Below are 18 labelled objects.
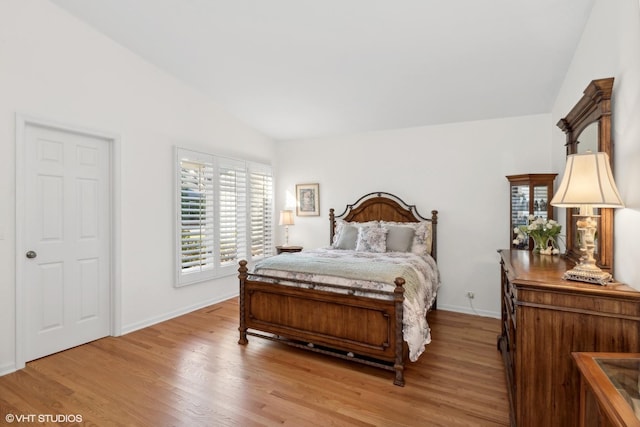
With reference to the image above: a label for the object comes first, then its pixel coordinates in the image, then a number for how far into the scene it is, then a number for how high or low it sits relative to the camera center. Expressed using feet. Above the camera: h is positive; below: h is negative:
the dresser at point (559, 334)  5.03 -2.06
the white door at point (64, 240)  9.75 -0.93
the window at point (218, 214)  14.07 -0.17
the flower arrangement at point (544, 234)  9.04 -0.69
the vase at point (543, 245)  9.17 -1.02
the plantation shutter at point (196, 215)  13.99 -0.16
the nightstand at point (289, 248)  17.52 -2.09
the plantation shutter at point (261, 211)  17.72 +0.00
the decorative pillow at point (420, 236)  13.92 -1.14
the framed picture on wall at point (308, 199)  18.21 +0.67
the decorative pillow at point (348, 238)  14.78 -1.29
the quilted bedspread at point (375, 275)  8.80 -2.00
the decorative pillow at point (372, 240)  13.89 -1.29
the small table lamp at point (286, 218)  18.29 -0.41
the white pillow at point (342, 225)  15.34 -0.69
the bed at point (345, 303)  8.72 -2.81
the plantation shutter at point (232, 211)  15.75 +0.01
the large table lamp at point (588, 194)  5.37 +0.26
